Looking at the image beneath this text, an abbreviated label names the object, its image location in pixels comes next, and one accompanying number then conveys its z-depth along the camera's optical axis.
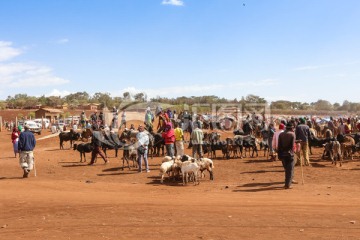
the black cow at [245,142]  20.47
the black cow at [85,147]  19.41
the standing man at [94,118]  35.19
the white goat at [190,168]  13.10
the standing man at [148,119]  25.46
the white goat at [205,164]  13.77
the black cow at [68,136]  26.88
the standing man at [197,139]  16.72
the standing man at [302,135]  15.22
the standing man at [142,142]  15.29
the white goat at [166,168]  13.55
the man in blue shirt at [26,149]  14.56
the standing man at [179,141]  16.61
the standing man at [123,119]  31.98
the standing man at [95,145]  18.52
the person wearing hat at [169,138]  16.16
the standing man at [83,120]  36.82
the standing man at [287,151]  11.77
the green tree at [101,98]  93.77
